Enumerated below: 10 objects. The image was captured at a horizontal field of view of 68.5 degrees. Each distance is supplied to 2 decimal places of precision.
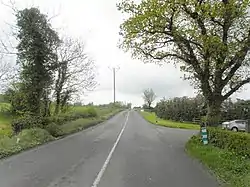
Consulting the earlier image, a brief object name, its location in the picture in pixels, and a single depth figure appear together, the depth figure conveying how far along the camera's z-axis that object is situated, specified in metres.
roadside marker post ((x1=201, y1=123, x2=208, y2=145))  9.57
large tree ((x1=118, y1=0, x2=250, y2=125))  9.46
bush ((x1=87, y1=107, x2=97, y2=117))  27.25
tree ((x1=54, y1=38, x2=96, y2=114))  16.85
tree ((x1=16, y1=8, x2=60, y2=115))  13.29
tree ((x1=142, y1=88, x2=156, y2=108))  76.89
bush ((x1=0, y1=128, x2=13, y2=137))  11.53
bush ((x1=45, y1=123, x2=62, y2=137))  13.21
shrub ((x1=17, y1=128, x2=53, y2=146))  9.99
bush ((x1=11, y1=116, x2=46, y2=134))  12.33
